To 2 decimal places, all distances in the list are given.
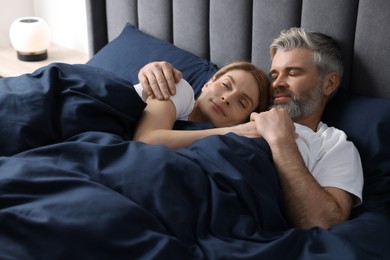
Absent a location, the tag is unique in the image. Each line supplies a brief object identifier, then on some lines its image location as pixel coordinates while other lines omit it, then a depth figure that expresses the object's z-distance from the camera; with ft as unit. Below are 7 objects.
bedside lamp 8.49
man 4.40
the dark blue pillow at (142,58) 6.41
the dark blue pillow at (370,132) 4.78
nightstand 8.32
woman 5.11
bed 3.49
